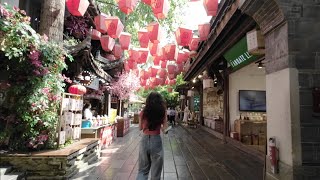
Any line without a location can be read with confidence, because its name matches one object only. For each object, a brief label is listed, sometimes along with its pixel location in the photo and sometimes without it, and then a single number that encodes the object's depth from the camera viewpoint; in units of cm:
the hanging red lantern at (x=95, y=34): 856
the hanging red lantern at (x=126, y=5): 517
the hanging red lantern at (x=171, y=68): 1262
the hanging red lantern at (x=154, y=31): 678
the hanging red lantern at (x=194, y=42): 799
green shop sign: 549
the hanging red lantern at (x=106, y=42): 782
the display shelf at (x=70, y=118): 445
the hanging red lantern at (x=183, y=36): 697
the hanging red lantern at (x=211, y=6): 532
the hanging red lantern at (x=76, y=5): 500
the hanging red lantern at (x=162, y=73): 1438
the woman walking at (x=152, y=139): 310
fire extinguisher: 322
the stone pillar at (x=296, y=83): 291
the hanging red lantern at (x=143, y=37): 716
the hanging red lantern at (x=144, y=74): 1445
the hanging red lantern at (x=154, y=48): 831
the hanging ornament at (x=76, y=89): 598
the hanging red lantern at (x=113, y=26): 645
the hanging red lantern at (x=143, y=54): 924
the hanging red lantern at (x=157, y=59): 979
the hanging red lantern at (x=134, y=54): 927
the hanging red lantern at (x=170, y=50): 881
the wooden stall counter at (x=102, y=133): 645
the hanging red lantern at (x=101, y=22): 660
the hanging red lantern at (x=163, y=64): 1225
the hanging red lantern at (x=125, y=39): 762
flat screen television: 882
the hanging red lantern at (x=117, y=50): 956
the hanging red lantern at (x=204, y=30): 677
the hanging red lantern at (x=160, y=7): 525
